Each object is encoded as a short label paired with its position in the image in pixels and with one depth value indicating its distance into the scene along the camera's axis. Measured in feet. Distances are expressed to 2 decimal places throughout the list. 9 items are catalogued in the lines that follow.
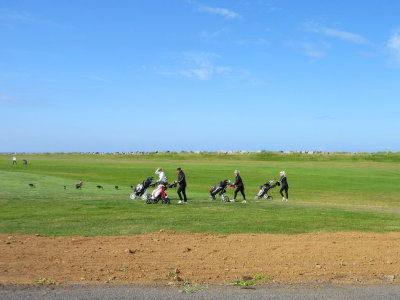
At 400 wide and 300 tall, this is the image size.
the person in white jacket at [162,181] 91.56
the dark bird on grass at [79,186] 121.60
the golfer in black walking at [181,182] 92.68
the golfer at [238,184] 100.83
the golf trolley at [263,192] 114.21
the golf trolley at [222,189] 101.60
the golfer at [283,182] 112.88
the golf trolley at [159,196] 91.09
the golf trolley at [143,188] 98.73
